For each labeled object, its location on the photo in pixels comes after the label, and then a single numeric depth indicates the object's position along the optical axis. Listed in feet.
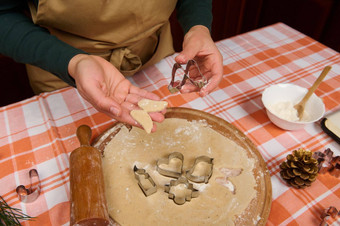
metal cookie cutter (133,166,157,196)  2.72
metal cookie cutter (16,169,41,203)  2.72
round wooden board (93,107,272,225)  2.62
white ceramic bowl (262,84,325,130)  3.37
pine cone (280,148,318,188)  2.78
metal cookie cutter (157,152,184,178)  2.88
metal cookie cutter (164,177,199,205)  2.68
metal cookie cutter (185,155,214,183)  2.82
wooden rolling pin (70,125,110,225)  2.27
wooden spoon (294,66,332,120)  3.45
